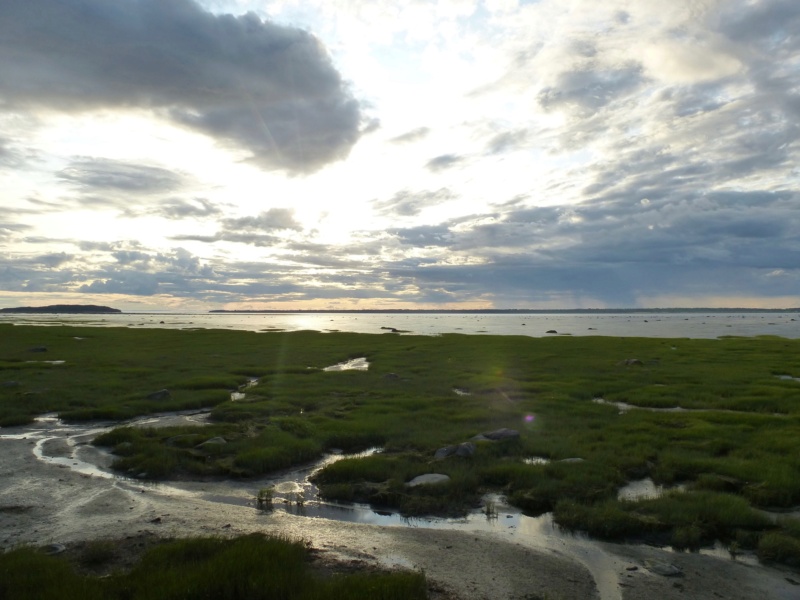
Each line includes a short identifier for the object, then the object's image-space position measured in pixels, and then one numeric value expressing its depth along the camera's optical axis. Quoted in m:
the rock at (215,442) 18.15
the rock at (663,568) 9.58
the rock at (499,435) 18.83
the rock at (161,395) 28.09
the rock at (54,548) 9.91
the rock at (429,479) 14.37
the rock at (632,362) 42.75
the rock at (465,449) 16.88
